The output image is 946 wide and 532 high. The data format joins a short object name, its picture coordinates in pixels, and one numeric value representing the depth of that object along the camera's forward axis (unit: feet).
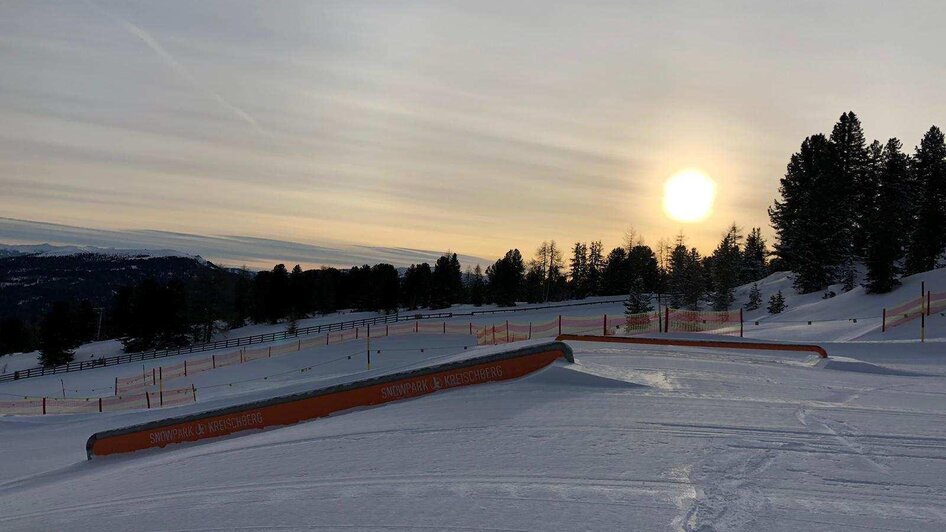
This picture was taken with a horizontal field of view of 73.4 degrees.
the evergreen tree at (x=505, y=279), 273.01
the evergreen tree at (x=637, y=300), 164.66
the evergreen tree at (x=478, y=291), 287.14
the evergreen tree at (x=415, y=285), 289.94
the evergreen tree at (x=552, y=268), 331.98
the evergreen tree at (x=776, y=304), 145.18
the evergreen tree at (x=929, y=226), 148.77
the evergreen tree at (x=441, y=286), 279.28
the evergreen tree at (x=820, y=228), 157.79
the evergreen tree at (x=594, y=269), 312.50
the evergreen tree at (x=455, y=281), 288.92
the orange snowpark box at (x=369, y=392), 38.34
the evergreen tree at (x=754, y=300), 164.96
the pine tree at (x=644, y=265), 292.40
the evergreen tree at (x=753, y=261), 248.73
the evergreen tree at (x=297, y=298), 259.49
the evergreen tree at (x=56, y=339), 192.75
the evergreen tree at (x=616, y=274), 293.64
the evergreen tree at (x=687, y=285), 203.02
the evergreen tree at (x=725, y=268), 180.14
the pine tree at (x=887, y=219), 117.29
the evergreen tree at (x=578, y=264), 356.18
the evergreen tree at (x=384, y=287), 259.39
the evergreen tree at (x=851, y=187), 160.66
